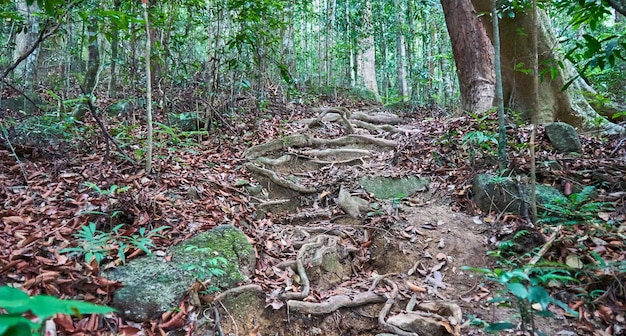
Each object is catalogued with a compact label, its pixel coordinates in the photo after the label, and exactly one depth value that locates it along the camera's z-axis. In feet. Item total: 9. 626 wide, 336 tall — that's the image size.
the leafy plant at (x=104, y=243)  8.98
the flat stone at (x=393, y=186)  16.35
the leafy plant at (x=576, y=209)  10.42
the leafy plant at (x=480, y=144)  14.25
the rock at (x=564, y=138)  14.11
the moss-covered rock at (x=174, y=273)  8.58
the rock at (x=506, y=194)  11.75
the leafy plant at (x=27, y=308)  2.50
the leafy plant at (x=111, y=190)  11.33
